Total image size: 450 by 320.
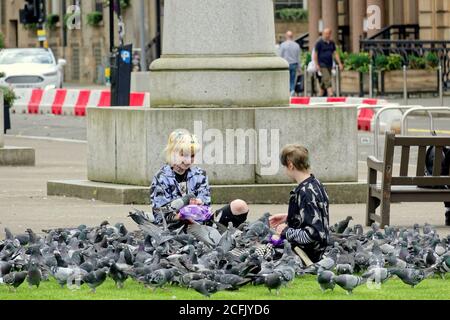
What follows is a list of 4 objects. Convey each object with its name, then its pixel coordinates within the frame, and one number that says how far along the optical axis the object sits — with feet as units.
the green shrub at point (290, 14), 217.15
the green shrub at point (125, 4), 215.31
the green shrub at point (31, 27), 238.68
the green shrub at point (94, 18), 225.56
